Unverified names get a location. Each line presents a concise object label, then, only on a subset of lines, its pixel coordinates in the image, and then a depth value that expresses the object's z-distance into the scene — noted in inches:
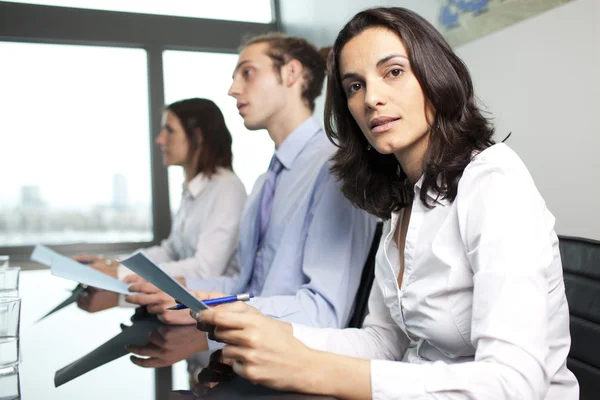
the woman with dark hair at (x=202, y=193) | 92.3
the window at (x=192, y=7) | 188.4
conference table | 29.0
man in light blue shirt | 50.8
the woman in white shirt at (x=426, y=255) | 27.3
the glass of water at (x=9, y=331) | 35.8
